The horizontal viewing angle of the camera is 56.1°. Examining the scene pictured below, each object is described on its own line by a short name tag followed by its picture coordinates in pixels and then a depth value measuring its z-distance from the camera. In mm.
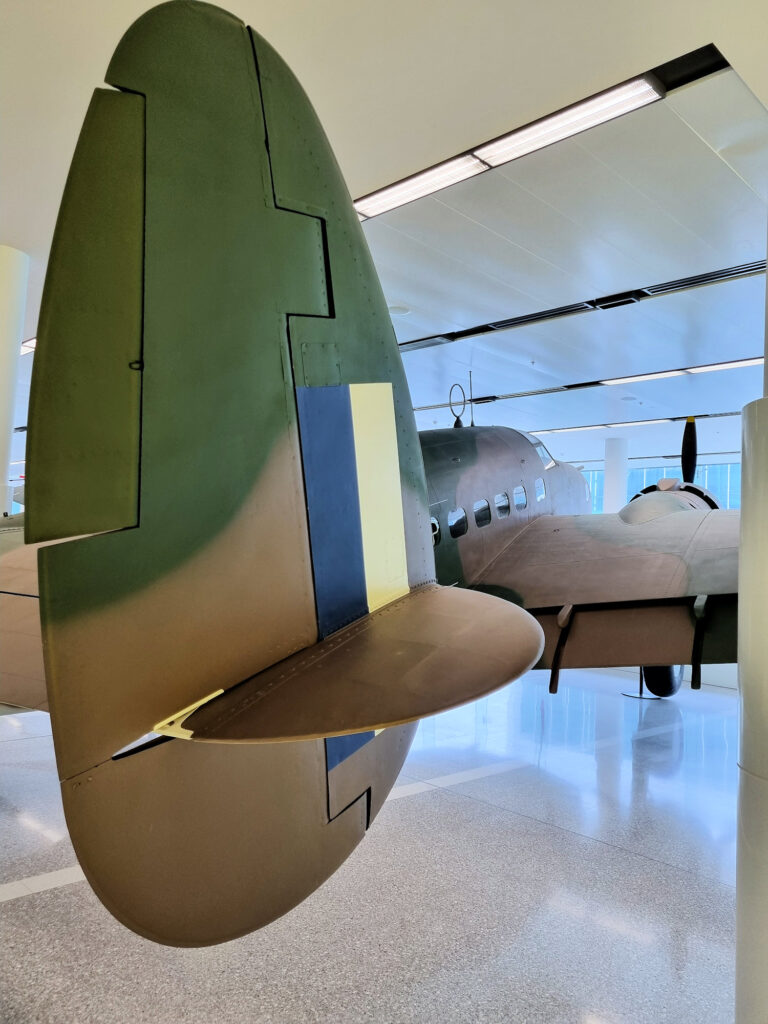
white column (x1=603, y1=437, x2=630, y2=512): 20281
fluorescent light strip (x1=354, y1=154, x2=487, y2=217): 5801
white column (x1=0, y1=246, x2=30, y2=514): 7312
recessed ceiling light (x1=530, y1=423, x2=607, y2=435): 18422
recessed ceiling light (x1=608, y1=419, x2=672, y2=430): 17730
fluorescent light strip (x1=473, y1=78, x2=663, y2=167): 4719
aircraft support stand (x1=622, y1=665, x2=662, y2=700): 8931
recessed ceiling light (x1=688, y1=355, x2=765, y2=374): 11633
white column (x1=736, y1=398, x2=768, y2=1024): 2240
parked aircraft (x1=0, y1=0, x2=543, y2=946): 1326
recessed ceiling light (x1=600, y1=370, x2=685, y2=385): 12636
